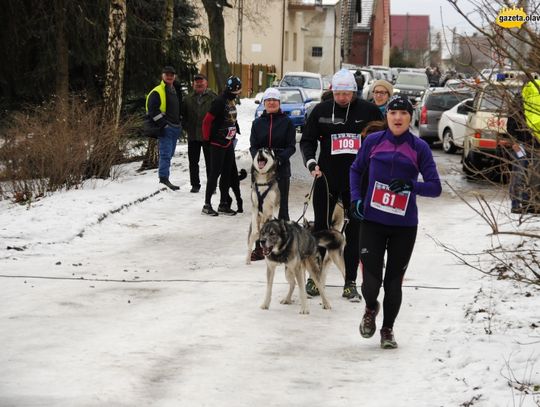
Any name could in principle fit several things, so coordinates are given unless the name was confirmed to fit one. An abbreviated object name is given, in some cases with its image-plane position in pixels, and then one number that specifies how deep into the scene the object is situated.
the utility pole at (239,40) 44.64
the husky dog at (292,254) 8.64
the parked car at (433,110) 28.55
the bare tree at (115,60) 17.94
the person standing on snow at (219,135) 14.23
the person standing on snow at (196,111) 16.17
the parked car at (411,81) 44.91
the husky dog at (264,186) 11.48
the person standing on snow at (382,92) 10.52
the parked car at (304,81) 37.72
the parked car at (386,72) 63.59
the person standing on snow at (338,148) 9.07
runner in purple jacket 7.14
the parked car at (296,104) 30.56
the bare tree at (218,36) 35.62
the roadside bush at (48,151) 14.86
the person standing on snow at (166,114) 16.70
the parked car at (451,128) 24.52
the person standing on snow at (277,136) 11.50
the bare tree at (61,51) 19.78
